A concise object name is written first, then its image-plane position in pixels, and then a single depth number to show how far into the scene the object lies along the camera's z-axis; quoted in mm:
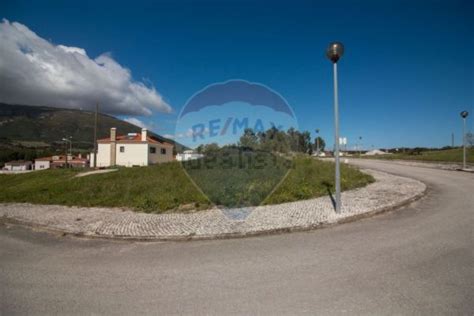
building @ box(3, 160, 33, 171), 69469
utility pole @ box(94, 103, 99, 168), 26978
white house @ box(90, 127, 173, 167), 40562
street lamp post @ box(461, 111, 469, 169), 15766
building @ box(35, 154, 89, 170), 66175
